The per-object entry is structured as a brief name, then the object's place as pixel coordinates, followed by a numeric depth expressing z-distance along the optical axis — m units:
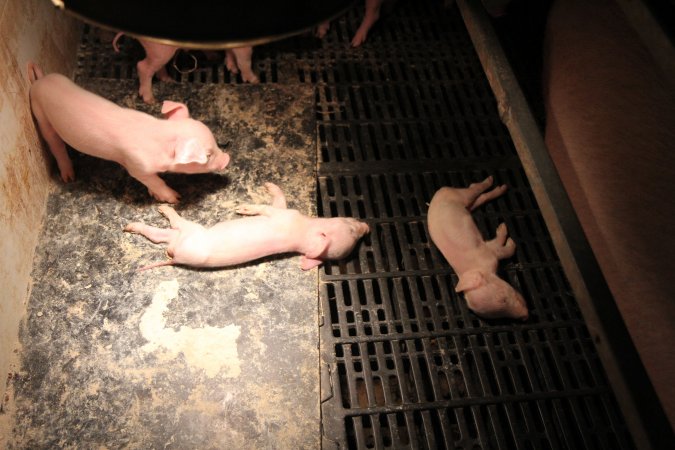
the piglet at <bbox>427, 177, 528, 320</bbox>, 0.92
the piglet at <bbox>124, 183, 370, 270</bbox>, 0.92
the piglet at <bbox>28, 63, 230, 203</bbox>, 0.92
